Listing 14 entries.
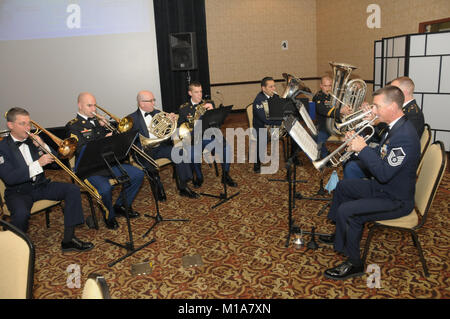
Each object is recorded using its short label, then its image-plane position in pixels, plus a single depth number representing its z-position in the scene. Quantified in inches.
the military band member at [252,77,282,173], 225.9
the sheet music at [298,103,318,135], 134.9
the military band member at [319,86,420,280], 112.8
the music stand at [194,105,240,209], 176.0
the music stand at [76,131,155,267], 133.2
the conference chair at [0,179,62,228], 145.9
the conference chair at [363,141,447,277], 112.4
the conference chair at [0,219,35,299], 80.1
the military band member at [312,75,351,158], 215.6
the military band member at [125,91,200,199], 192.2
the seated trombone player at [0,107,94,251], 140.5
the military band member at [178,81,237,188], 206.4
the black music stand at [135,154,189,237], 168.6
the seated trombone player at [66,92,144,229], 165.2
